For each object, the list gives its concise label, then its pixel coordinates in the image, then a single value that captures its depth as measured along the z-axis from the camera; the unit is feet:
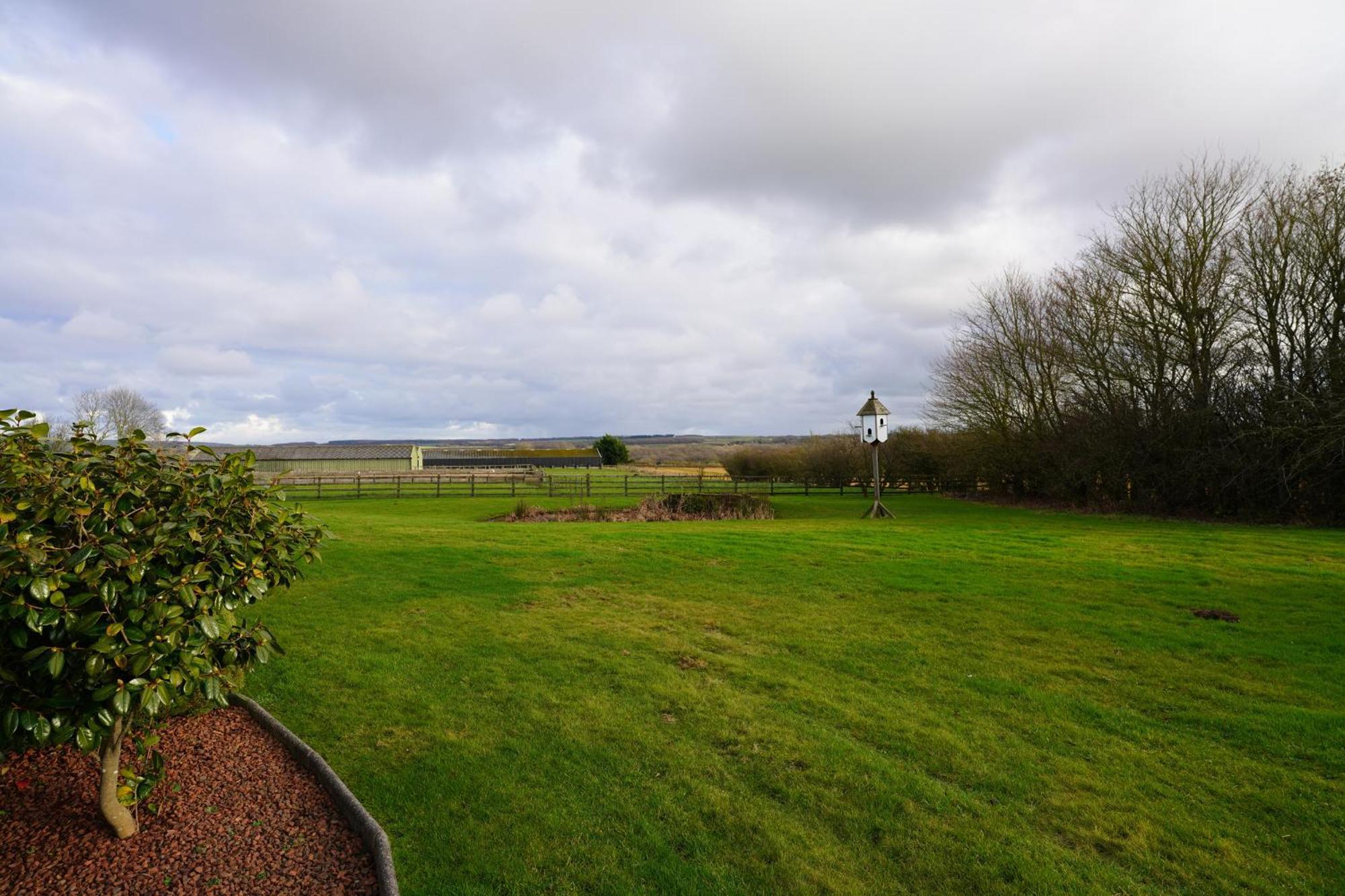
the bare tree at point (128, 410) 163.22
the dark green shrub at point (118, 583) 8.92
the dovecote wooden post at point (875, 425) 77.82
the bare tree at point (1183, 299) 75.56
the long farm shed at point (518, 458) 278.46
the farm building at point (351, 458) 218.18
